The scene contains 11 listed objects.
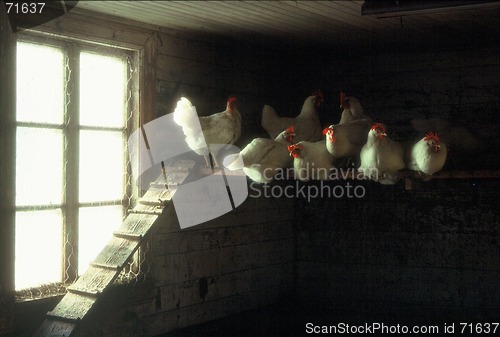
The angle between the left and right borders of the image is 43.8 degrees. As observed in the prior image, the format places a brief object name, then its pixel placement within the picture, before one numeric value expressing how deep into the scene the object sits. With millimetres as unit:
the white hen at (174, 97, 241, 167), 4387
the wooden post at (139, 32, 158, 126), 4586
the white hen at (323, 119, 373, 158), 4312
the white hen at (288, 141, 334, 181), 4367
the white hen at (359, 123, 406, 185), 4156
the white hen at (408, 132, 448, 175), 4047
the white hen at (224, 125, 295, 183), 4359
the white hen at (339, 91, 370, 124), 4836
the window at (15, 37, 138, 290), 3969
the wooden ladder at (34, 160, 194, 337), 3732
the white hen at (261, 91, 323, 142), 4965
